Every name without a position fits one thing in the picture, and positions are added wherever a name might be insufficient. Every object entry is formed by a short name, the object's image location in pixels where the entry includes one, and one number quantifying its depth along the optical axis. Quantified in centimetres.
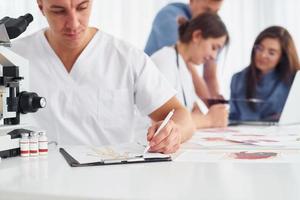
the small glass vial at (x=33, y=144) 107
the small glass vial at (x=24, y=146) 106
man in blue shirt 264
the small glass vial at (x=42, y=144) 108
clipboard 95
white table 68
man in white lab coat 160
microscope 102
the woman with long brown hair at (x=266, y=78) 253
